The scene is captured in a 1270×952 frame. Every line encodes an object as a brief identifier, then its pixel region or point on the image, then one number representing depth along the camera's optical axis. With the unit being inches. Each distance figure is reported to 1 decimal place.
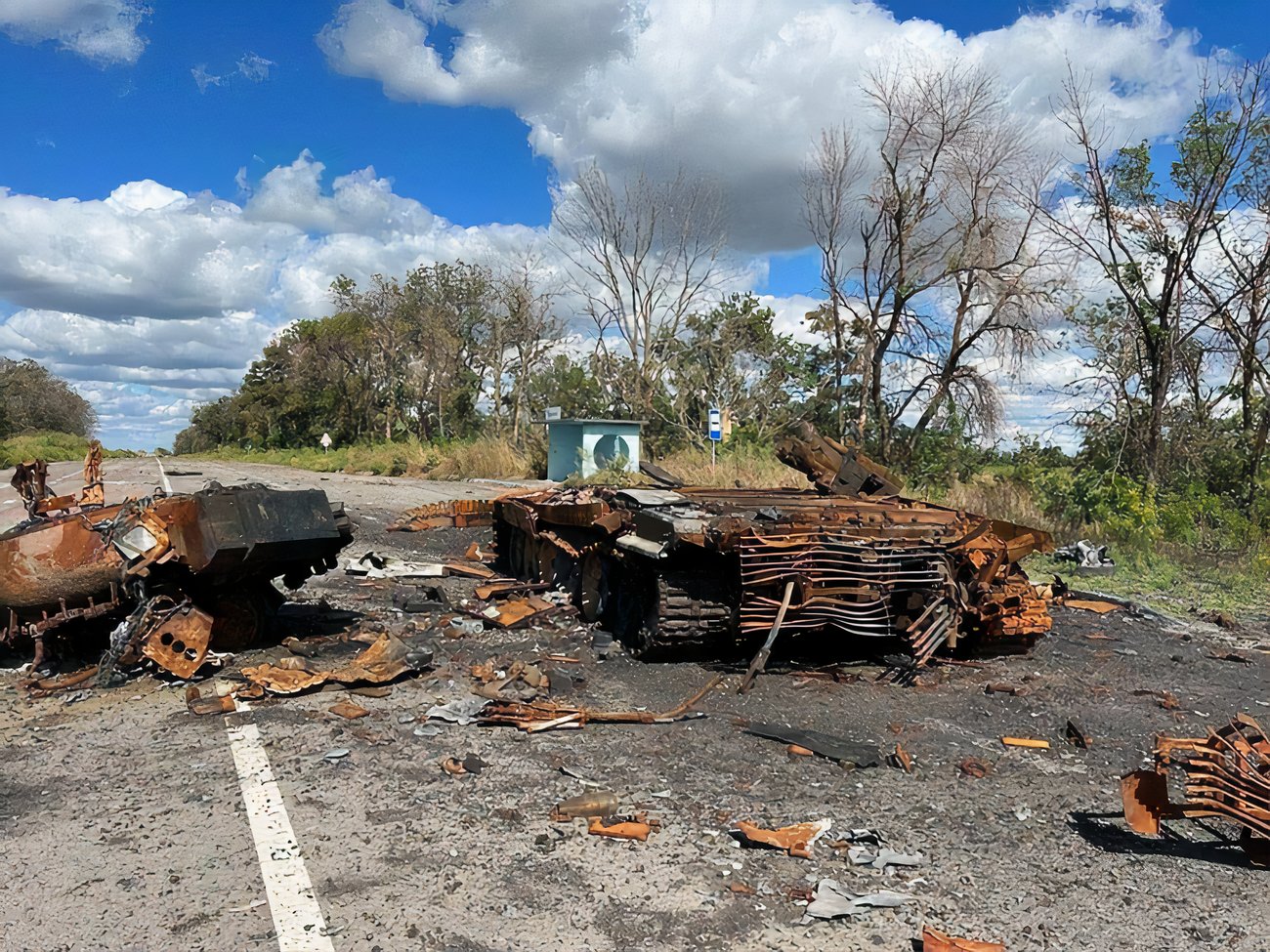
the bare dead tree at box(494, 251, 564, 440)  1348.4
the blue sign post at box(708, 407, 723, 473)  740.6
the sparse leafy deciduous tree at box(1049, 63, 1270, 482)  601.9
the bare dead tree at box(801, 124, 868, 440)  874.8
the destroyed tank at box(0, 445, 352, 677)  258.5
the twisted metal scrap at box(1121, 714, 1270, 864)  158.7
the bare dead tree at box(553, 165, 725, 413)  1194.0
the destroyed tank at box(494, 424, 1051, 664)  265.3
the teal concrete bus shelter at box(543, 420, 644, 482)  973.2
